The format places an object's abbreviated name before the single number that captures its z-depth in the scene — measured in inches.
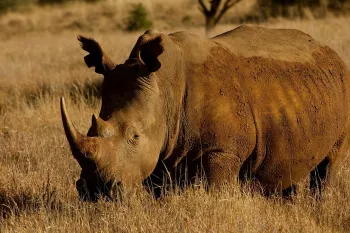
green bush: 2512.3
